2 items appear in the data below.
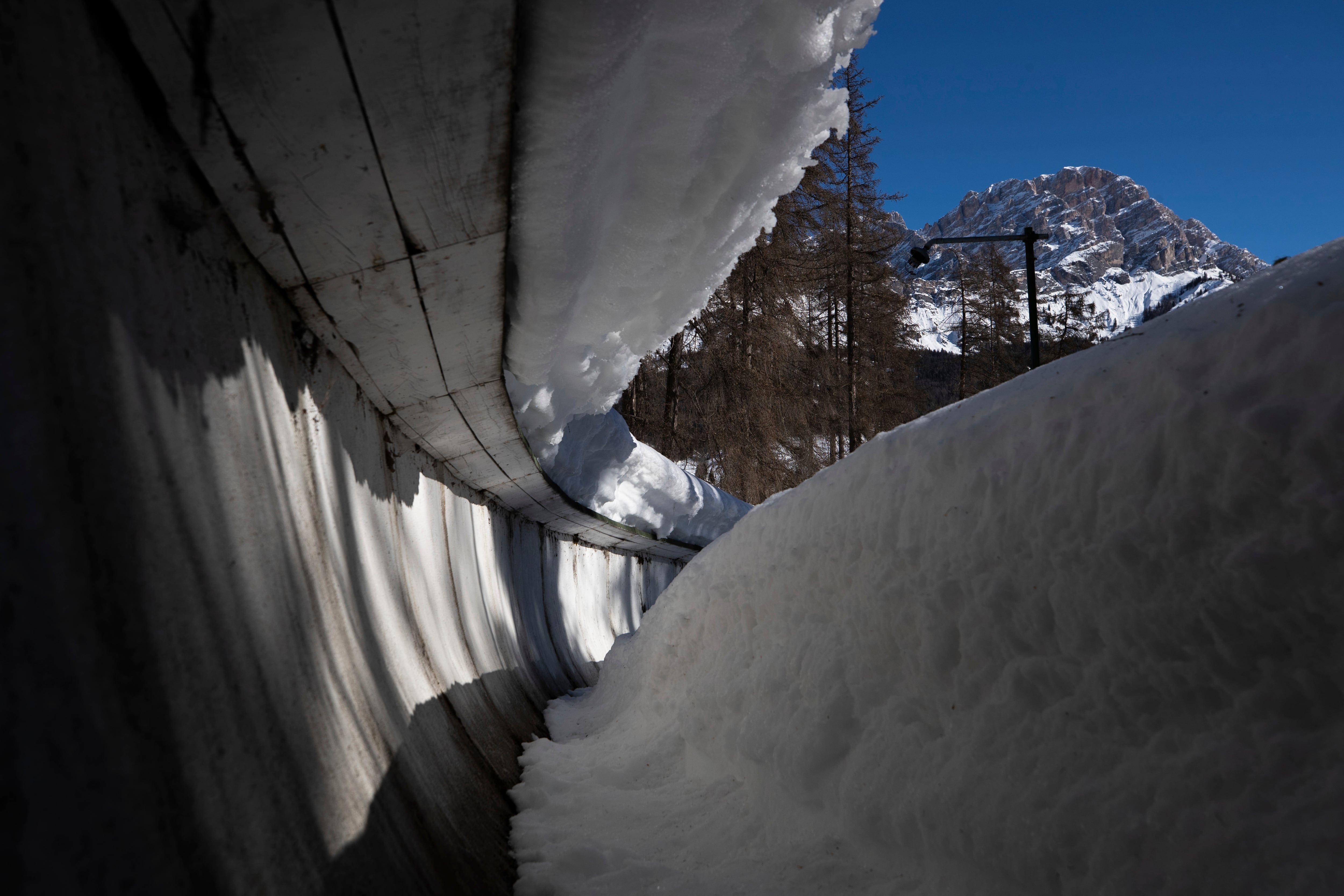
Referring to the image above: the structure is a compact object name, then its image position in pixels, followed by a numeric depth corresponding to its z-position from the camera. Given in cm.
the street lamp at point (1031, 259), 987
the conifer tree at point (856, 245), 1814
